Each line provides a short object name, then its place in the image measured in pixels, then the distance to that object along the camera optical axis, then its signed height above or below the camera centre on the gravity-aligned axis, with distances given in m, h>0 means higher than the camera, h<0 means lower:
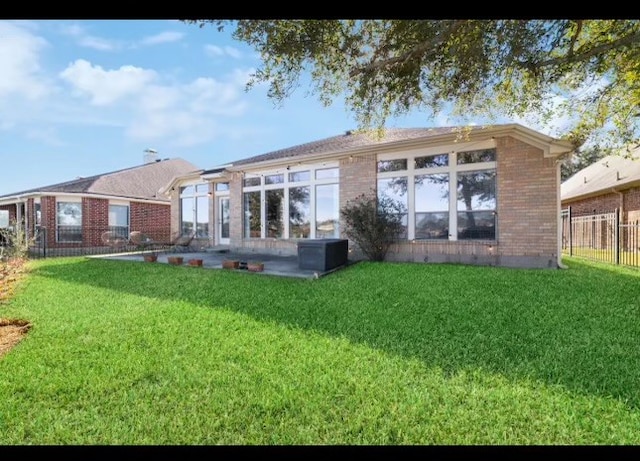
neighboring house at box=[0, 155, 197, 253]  17.52 +1.18
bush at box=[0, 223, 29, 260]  7.91 -0.49
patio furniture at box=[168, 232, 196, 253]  16.14 -0.65
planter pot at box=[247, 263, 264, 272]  9.48 -1.04
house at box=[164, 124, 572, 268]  9.20 +1.20
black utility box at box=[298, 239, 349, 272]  9.18 -0.67
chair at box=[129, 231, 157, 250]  15.27 -0.48
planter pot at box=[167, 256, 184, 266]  11.06 -1.02
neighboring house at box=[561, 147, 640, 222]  15.23 +1.90
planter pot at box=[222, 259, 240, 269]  9.89 -1.00
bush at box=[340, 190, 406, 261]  10.77 +0.19
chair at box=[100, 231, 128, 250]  16.50 -0.52
